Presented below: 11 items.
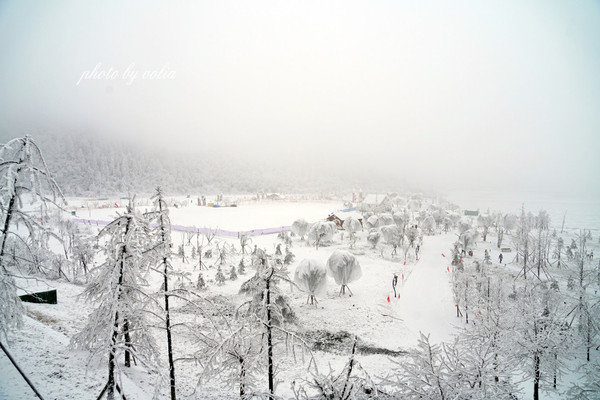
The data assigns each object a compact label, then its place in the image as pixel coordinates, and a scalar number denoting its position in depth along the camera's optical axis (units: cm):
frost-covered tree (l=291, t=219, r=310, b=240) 4550
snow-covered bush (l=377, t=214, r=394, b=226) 5528
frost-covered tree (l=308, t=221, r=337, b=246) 4244
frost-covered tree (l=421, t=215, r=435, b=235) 5759
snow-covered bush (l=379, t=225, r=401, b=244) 4082
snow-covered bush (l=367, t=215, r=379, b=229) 5447
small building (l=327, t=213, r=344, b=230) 5653
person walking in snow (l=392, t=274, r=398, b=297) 2441
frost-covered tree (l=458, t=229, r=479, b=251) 4125
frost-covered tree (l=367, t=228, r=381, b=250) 4200
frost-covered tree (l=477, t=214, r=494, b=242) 5312
